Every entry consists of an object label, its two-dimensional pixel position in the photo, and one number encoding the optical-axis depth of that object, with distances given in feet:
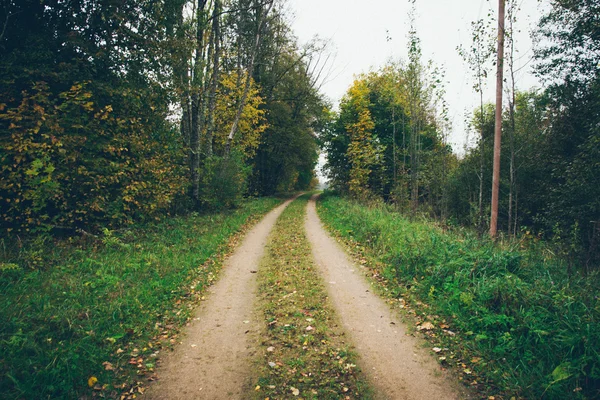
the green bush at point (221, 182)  50.29
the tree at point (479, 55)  41.32
